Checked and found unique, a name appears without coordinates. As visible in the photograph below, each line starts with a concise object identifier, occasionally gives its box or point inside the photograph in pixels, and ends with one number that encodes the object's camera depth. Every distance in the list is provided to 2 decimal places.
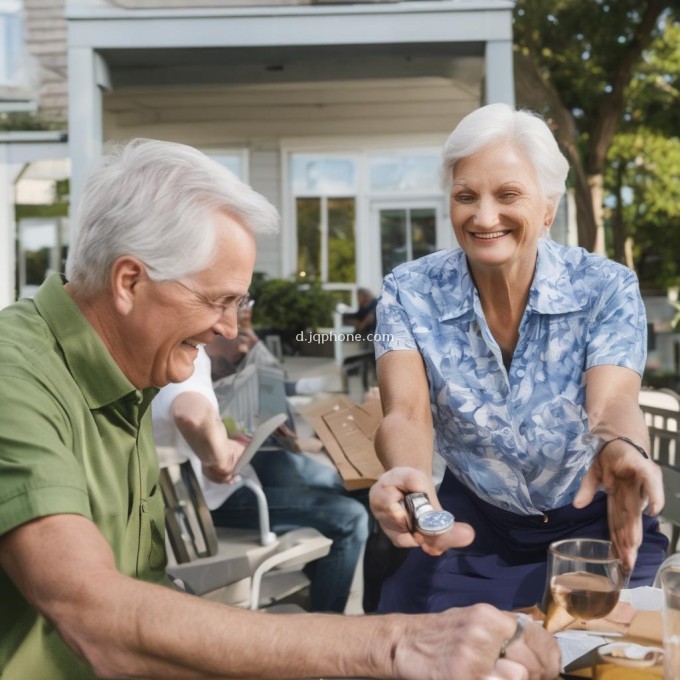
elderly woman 2.01
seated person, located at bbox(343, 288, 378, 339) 8.54
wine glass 1.46
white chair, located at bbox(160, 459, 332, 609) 3.08
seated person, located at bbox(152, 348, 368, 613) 3.34
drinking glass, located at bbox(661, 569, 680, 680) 1.23
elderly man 1.15
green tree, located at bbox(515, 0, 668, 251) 11.23
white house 6.70
